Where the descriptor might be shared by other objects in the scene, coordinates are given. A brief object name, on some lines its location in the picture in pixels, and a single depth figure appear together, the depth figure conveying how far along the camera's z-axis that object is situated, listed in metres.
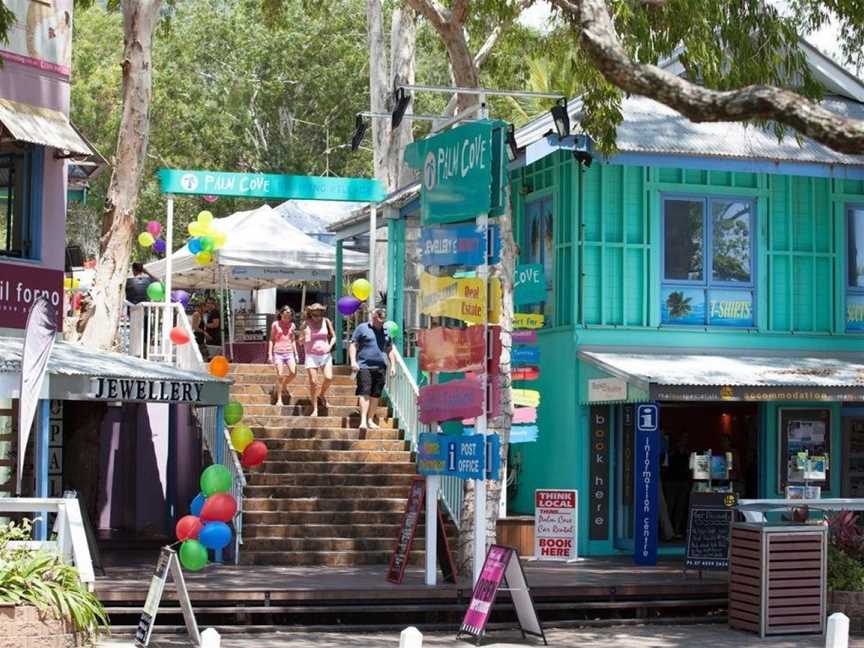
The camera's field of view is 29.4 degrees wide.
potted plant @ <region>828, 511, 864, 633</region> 16.12
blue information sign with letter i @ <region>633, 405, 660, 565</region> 19.70
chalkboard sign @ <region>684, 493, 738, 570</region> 17.86
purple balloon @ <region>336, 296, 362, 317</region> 25.02
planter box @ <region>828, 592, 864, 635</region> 16.11
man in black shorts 21.75
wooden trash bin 15.66
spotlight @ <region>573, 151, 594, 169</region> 20.31
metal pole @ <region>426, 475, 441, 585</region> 16.64
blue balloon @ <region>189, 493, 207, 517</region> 17.84
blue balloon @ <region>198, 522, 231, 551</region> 17.14
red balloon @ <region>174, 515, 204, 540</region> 16.88
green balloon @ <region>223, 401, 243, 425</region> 20.12
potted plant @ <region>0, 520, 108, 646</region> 11.57
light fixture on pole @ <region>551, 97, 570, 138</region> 19.25
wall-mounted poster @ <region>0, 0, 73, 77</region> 18.41
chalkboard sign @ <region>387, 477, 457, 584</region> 16.91
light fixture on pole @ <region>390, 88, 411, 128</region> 18.72
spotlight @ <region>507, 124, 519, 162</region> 18.69
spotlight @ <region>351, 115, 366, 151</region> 21.48
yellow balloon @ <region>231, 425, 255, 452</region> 19.77
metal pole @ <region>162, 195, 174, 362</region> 22.48
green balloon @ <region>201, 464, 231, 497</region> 17.47
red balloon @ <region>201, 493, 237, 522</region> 17.28
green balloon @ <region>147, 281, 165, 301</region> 23.80
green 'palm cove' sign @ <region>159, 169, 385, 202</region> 22.06
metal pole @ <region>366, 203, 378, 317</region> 23.91
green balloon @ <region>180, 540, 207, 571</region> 16.88
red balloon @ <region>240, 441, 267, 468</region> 19.67
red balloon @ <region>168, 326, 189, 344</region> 21.89
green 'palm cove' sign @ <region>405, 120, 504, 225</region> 16.03
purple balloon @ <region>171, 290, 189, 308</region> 26.70
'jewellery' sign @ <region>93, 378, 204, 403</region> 17.34
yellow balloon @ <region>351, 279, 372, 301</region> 24.19
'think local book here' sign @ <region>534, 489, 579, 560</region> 19.48
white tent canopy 27.02
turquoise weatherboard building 21.75
